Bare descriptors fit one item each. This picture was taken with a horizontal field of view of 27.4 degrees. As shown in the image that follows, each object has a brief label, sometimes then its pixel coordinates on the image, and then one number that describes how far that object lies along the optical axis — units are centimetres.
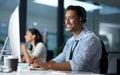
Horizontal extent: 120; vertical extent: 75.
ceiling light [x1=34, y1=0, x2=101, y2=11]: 548
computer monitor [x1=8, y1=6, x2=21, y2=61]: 193
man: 181
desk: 153
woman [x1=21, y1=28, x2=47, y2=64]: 330
